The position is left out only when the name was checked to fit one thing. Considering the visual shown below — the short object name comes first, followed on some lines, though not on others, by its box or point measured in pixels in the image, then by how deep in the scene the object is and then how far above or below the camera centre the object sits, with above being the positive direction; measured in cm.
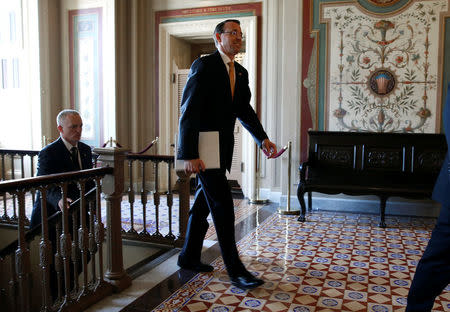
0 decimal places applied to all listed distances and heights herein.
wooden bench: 481 -55
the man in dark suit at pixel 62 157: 314 -29
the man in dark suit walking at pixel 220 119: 273 -1
